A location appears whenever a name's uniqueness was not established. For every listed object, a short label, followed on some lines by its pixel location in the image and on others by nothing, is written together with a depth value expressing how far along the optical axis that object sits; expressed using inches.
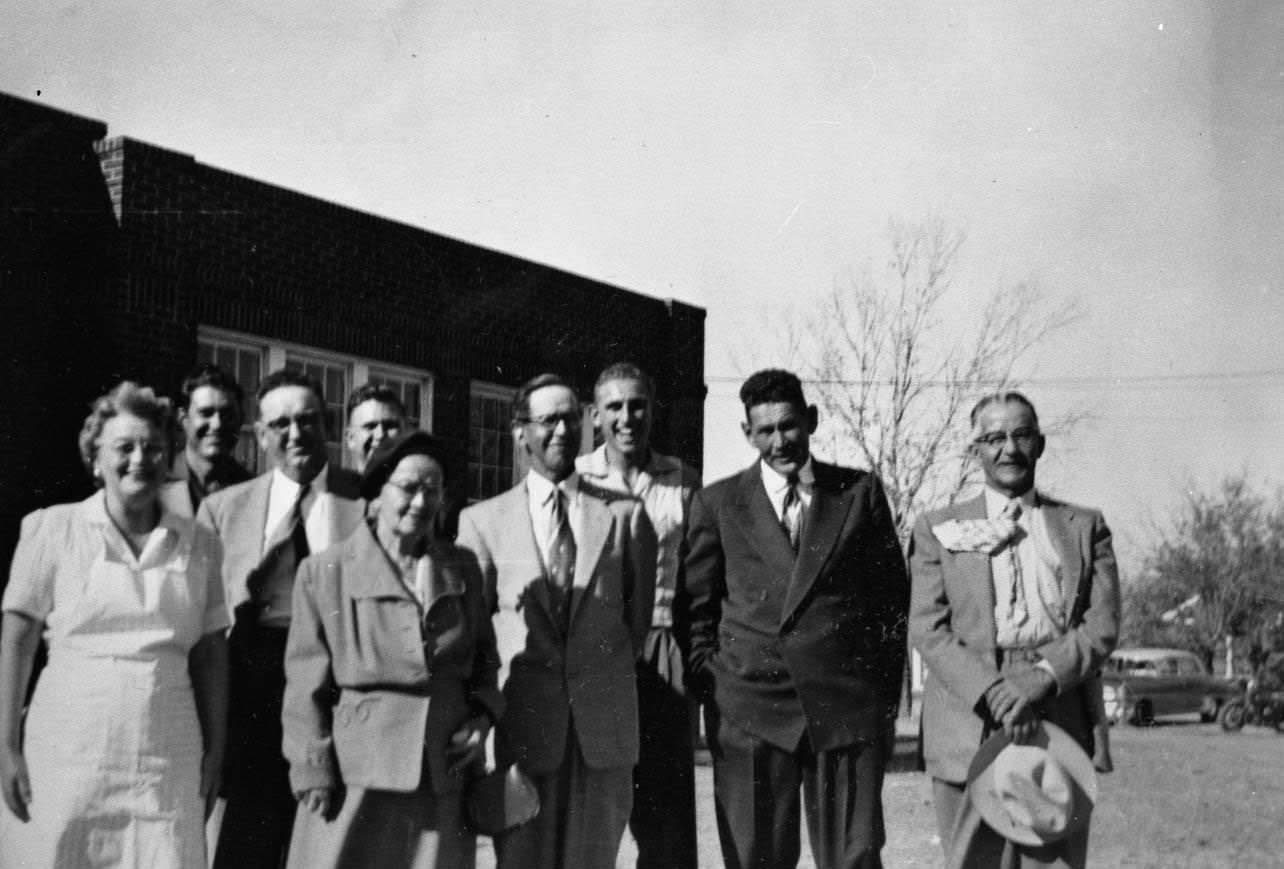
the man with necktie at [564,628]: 202.1
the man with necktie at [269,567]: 198.1
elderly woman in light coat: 177.9
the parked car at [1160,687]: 1131.9
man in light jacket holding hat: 206.8
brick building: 408.8
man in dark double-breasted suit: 206.8
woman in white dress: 179.8
